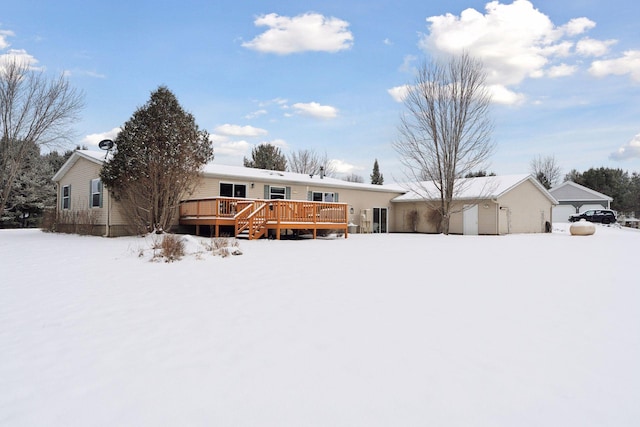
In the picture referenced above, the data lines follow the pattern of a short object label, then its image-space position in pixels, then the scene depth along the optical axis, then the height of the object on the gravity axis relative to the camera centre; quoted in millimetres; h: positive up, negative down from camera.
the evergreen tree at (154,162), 14734 +2197
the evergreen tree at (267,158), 39969 +6368
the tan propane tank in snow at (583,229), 21625 -240
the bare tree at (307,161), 46062 +6954
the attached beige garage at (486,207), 23453 +1016
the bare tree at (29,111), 21234 +5865
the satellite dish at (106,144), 16109 +3063
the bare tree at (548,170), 49344 +6402
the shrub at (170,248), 8867 -533
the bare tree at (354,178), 56678 +6334
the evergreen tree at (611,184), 44625 +4364
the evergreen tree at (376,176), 55062 +6347
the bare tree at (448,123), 23141 +5618
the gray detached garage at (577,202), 39812 +2118
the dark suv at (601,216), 34375 +681
